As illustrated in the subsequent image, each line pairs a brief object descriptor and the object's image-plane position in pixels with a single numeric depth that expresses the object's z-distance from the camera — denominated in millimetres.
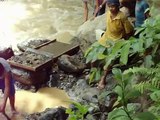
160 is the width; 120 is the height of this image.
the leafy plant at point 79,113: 3837
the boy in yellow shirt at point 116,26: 6434
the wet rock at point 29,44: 8531
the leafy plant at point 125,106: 2770
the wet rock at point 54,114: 5699
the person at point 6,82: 5836
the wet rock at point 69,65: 7484
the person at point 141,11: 6863
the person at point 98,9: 9602
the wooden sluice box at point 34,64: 7164
